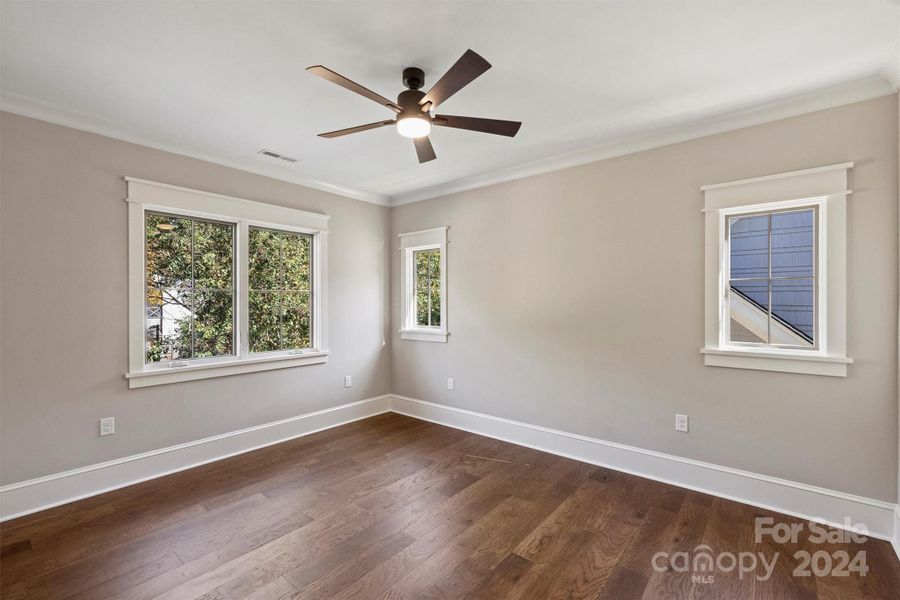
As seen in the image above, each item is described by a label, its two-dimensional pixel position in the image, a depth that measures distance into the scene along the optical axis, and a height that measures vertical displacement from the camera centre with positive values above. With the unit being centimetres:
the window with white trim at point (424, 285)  451 +17
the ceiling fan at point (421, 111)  192 +99
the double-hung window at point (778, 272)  246 +18
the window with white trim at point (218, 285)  312 +12
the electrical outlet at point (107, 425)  290 -91
